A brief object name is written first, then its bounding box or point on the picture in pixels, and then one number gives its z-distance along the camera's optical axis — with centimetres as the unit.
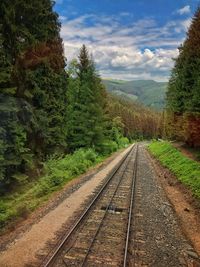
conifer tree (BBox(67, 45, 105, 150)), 2520
